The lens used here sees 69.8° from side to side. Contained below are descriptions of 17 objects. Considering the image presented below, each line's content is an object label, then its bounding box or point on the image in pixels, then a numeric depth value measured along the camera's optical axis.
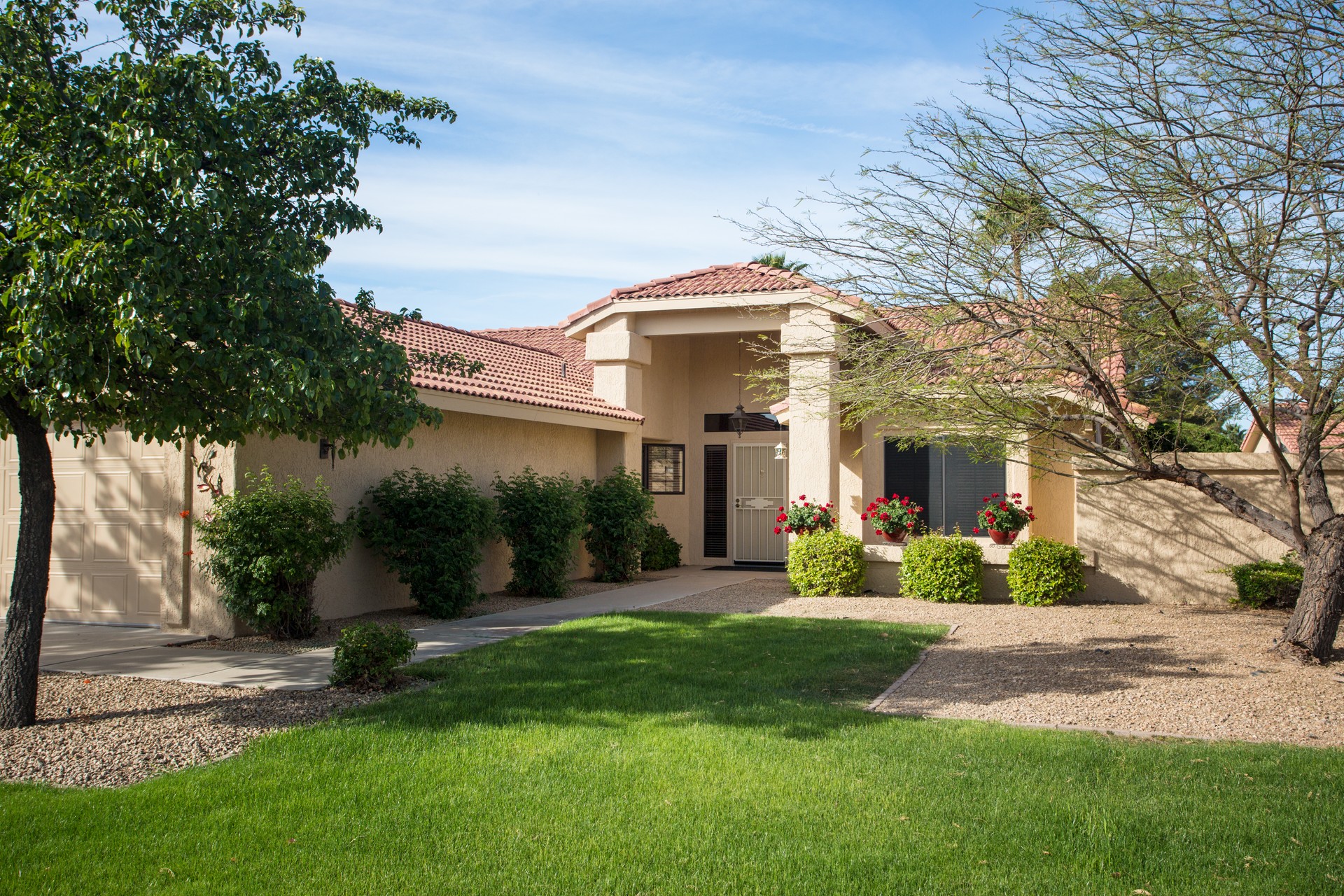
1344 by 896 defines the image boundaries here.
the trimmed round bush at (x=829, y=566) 13.65
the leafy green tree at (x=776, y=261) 24.81
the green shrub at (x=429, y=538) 11.52
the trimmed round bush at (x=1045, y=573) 12.62
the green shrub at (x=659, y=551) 17.72
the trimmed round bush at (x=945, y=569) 13.02
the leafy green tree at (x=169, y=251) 5.48
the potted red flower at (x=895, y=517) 14.09
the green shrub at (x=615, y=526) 15.70
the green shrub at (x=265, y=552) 9.41
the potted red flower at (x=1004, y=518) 13.30
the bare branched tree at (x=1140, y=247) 6.54
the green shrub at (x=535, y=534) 13.72
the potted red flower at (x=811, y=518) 14.55
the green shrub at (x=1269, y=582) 11.60
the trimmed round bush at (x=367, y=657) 7.48
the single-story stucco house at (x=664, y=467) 10.70
